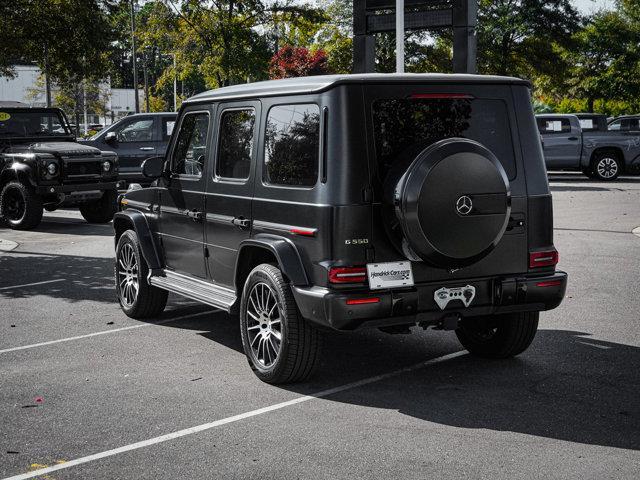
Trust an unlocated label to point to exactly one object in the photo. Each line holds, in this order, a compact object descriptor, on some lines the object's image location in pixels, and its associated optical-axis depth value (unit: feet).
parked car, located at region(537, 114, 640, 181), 84.07
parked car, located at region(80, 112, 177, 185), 67.51
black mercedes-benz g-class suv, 17.58
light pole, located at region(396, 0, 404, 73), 48.55
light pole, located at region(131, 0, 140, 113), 172.91
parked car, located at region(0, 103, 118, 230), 50.52
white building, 218.46
